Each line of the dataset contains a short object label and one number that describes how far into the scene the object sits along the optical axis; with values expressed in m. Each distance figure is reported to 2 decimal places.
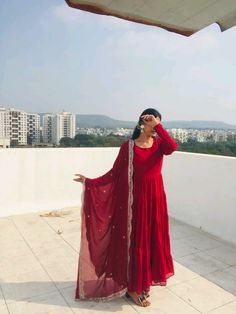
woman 2.19
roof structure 1.58
